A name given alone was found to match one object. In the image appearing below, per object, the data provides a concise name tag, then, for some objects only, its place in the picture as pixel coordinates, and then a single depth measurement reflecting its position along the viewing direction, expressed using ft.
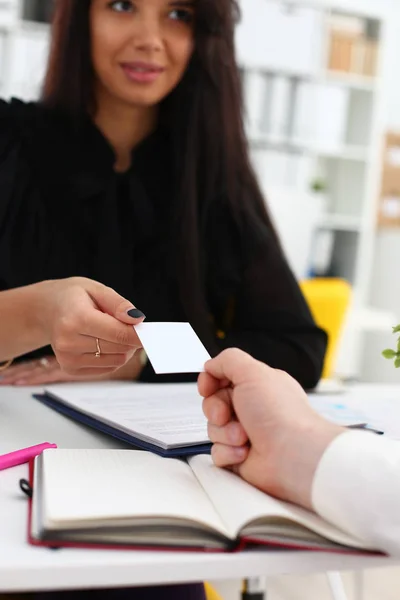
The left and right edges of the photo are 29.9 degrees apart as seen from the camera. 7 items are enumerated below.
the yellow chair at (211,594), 2.89
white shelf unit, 13.05
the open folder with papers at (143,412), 2.39
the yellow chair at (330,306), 8.41
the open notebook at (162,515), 1.62
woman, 4.43
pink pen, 2.19
